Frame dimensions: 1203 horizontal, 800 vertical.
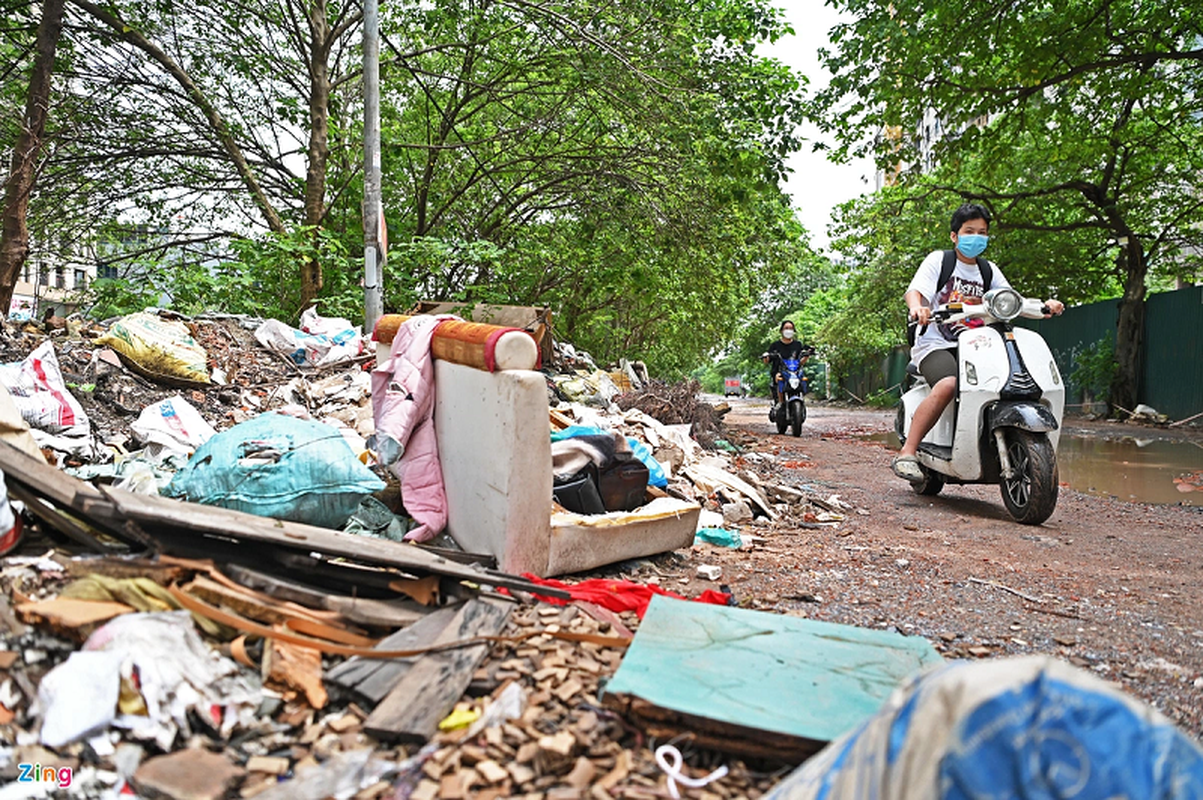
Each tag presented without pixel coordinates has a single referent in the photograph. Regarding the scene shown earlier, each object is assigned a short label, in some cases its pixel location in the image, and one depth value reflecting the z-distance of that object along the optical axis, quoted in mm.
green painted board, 1802
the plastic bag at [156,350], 6230
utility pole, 8586
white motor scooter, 4816
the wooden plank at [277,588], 2311
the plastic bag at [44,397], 4699
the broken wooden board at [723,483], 5359
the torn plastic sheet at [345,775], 1642
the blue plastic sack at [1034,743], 1006
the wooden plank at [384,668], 1981
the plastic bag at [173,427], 4828
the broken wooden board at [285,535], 2385
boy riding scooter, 5395
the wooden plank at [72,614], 2016
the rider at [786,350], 12375
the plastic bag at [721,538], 4348
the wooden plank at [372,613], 2316
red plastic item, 2805
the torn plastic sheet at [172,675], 1831
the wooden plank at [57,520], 2521
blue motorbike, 12609
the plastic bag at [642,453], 4457
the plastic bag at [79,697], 1764
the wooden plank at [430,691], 1805
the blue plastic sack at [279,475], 3514
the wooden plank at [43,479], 2596
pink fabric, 3773
